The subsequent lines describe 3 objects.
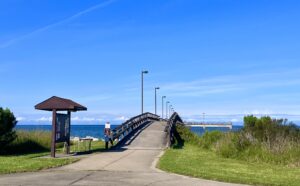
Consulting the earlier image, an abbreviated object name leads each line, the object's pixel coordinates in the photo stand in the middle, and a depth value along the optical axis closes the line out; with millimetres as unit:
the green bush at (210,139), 29008
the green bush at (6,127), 22734
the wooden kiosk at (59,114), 21453
